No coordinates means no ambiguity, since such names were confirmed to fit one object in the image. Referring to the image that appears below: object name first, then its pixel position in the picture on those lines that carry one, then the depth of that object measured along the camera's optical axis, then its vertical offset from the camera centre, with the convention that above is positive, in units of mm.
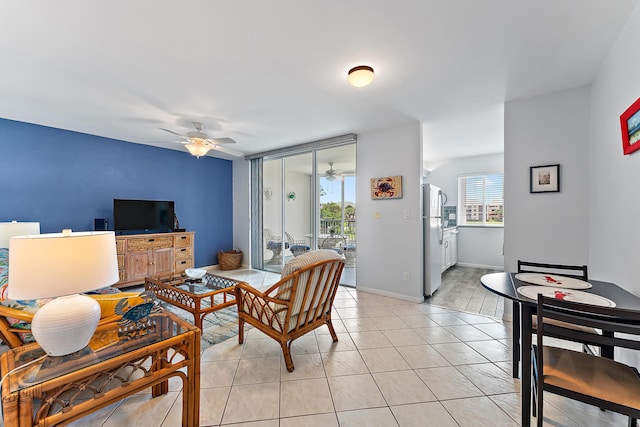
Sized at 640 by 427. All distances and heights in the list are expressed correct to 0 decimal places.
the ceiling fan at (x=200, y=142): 3281 +880
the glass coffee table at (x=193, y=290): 2455 -869
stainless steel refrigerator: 3771 -435
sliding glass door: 4637 +103
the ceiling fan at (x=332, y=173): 4691 +672
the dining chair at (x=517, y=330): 1885 -861
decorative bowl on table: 3195 -767
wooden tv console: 4059 -722
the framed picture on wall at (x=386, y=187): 3771 +340
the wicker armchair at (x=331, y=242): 4676 -558
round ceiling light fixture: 2211 +1150
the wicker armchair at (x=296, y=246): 4968 -674
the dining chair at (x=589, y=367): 1133 -807
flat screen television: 4211 -77
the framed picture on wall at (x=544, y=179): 2680 +324
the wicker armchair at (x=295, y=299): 1990 -731
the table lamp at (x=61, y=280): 1129 -304
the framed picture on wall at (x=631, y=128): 1587 +522
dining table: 1406 -501
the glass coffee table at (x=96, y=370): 1053 -708
